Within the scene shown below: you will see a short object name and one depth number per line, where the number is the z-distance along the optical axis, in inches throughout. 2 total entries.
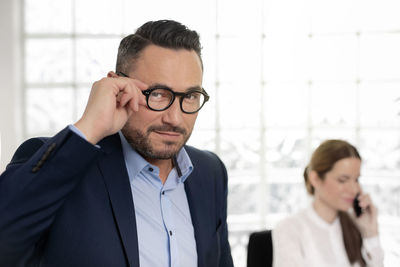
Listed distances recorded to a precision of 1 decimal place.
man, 30.1
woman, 44.5
